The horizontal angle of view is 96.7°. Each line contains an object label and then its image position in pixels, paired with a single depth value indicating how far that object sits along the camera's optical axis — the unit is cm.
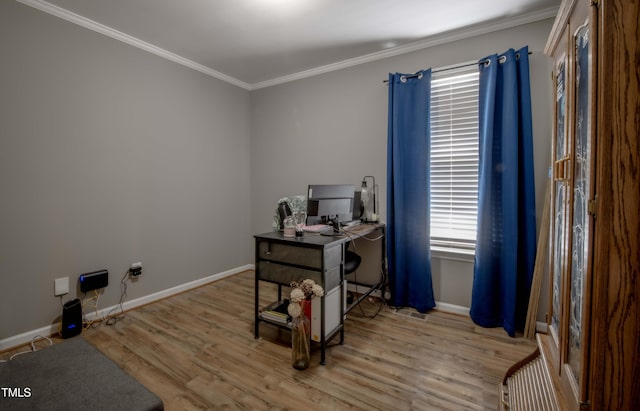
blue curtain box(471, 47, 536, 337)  236
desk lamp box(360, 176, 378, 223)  313
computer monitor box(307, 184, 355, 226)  245
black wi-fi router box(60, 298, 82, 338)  229
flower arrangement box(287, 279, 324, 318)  187
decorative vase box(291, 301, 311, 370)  192
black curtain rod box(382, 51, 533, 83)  248
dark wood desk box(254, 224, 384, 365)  199
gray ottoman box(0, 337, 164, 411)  98
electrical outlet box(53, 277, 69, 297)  237
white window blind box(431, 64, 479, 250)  270
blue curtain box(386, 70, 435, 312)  277
